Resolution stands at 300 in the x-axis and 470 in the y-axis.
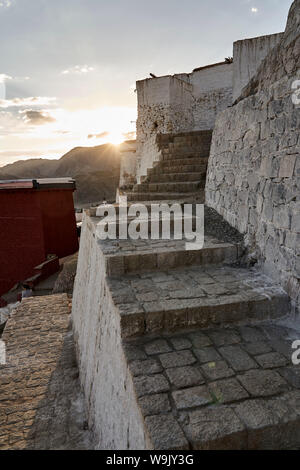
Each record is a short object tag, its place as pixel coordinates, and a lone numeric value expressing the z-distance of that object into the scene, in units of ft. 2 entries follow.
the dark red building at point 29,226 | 34.94
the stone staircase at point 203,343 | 5.16
